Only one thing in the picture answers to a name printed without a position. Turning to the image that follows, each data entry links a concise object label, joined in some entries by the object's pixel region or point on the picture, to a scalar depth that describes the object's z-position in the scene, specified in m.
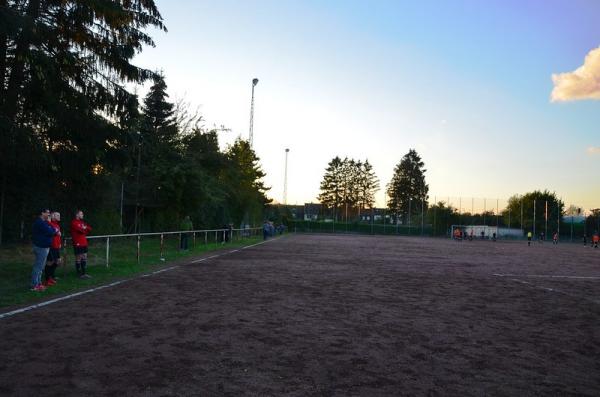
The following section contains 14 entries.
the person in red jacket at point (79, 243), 12.55
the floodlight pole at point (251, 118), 51.34
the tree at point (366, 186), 111.62
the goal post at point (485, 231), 70.14
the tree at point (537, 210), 72.44
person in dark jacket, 10.08
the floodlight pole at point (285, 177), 69.82
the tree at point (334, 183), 111.56
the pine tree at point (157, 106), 52.78
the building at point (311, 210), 139.75
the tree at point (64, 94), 15.67
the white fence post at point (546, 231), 69.04
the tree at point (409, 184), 104.12
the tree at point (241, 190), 40.31
